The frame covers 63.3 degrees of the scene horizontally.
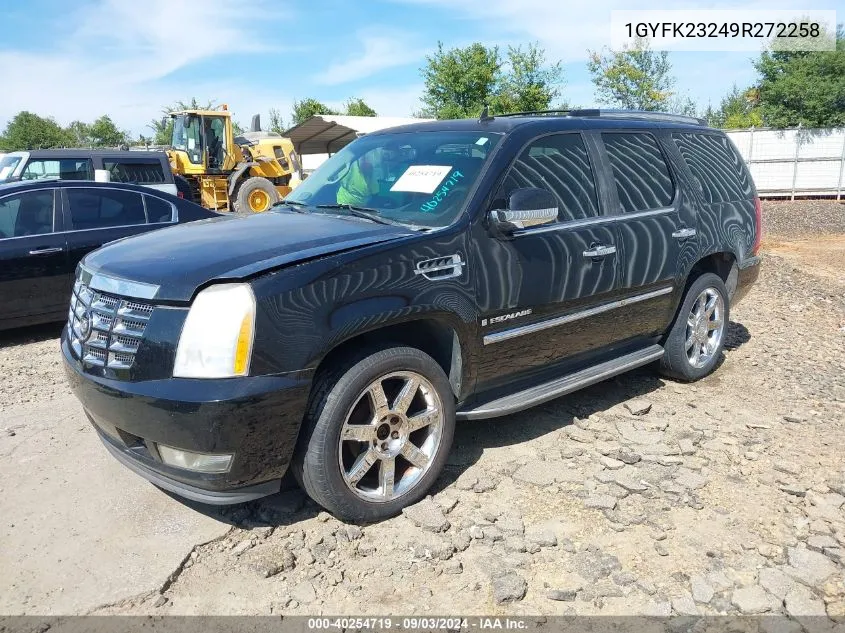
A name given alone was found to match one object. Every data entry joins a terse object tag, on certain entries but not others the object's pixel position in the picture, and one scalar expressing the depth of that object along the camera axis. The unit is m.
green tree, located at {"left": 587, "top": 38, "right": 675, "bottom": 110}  38.88
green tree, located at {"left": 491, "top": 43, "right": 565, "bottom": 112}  38.34
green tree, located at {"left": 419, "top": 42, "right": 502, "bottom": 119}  37.79
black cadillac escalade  2.79
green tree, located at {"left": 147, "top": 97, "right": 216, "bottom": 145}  59.20
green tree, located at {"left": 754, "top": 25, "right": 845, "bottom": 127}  29.44
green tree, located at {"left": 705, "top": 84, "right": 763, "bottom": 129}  45.29
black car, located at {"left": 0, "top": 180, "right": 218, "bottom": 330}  6.29
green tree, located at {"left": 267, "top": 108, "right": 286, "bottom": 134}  67.99
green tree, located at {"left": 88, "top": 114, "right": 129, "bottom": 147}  66.25
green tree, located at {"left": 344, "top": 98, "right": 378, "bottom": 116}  59.34
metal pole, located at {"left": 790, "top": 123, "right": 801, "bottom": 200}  22.88
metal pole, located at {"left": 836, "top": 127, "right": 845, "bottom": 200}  22.72
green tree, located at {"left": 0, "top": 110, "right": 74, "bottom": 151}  57.69
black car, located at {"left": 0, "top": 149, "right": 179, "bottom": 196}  11.44
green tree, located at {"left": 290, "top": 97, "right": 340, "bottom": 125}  59.25
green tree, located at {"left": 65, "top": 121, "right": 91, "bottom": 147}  63.47
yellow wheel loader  17.23
